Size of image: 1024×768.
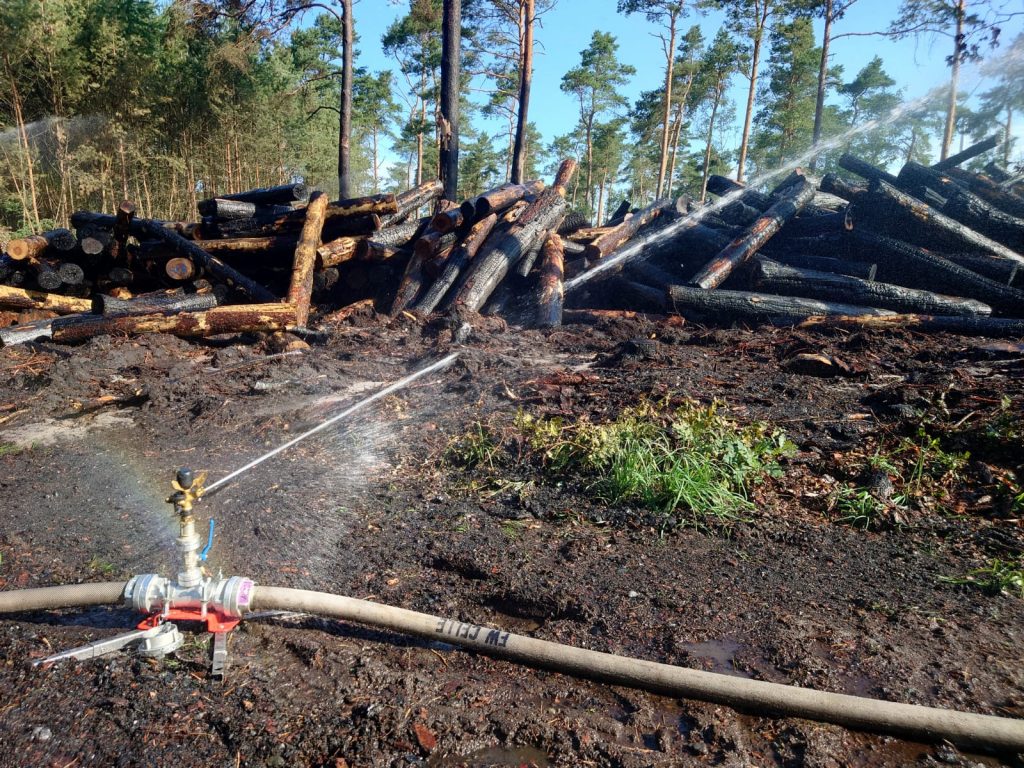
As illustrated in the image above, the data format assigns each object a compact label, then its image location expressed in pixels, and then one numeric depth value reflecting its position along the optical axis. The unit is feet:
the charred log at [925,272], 26.35
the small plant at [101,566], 9.46
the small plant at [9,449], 14.24
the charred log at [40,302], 26.43
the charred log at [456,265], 28.58
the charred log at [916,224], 28.48
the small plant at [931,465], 11.95
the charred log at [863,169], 31.60
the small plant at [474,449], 13.75
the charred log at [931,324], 24.02
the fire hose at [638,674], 5.85
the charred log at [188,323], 22.94
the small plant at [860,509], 11.01
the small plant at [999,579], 8.82
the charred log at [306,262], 26.50
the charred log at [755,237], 27.96
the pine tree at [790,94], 88.79
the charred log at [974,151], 38.55
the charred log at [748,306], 25.84
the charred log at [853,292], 25.64
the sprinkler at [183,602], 7.22
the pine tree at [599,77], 111.14
